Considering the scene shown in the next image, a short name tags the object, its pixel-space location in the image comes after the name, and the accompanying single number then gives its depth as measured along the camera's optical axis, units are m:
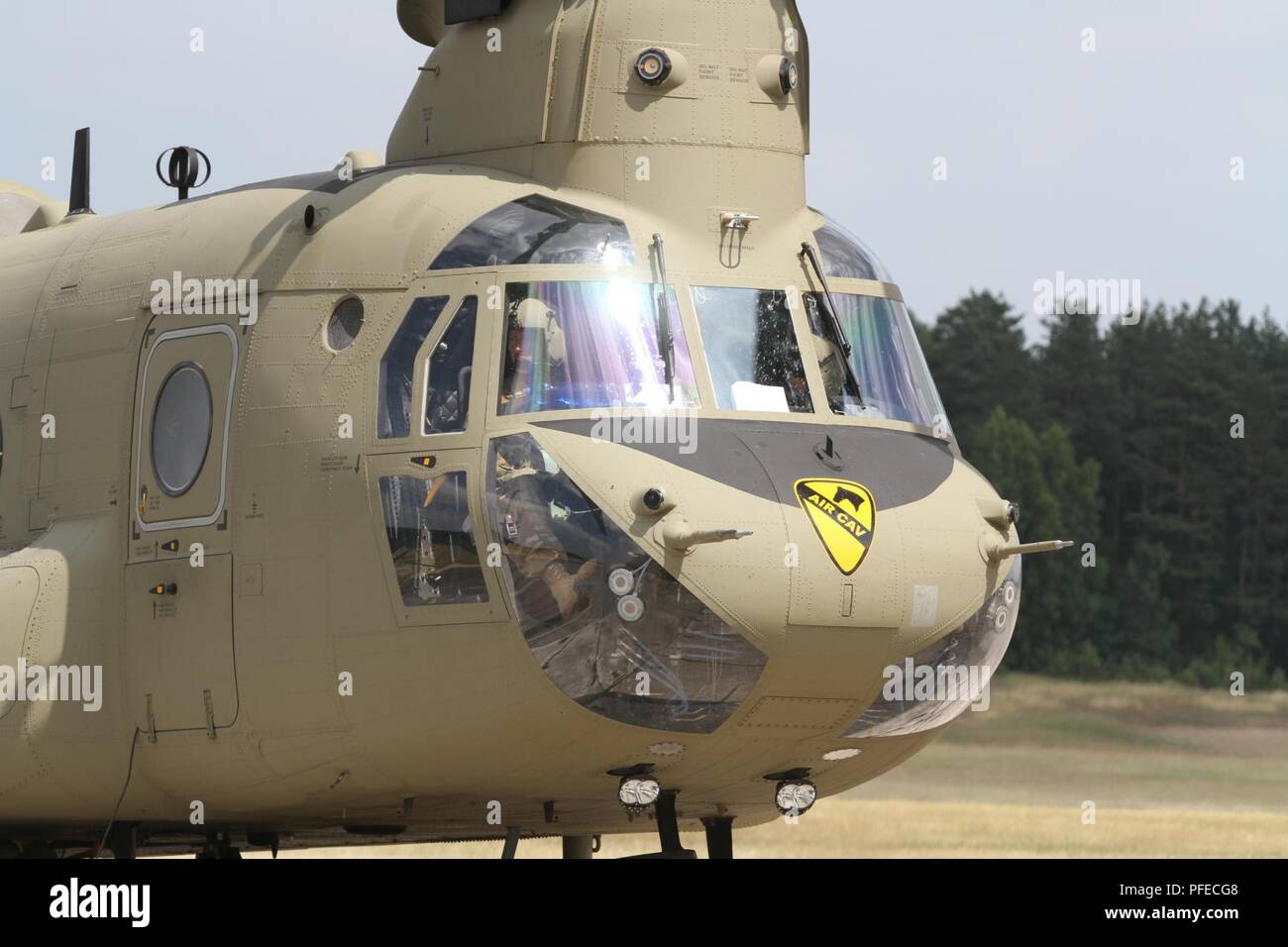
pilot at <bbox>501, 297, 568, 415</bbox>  11.45
